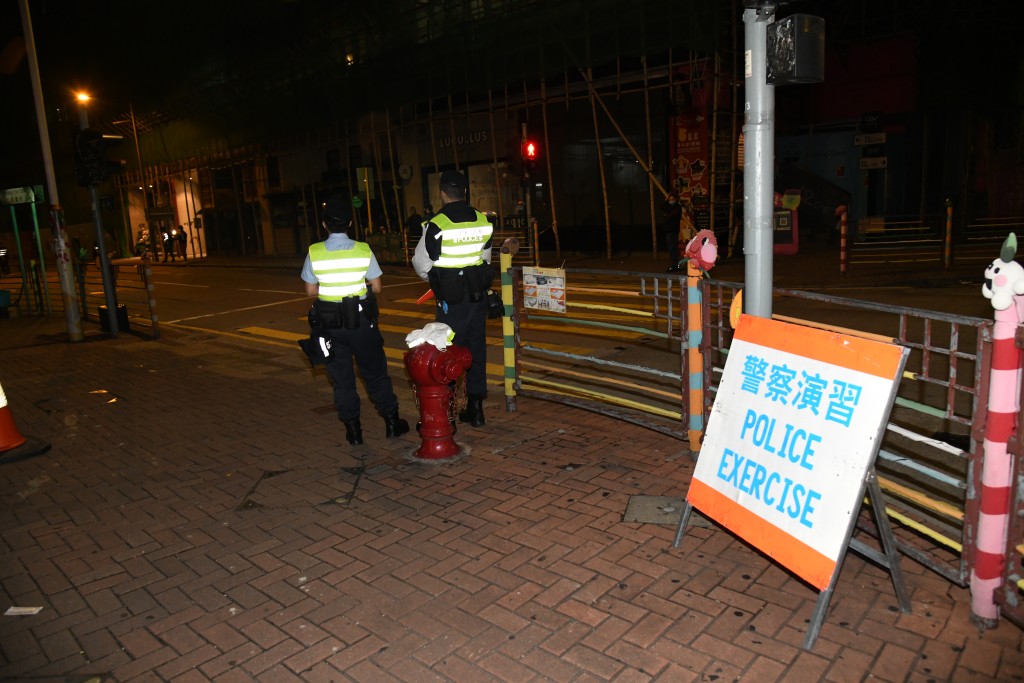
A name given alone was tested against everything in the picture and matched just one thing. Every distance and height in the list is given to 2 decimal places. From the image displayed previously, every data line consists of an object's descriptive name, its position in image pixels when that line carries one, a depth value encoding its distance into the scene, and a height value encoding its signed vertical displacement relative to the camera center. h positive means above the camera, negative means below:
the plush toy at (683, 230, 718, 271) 4.98 -0.29
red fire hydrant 5.78 -1.30
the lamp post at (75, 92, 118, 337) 12.58 -0.19
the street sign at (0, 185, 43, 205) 15.18 +1.09
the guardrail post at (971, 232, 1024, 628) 3.02 -1.09
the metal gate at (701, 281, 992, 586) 3.30 -1.78
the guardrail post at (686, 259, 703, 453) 5.31 -1.04
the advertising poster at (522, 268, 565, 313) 6.73 -0.66
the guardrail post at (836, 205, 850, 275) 14.44 -0.63
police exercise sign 3.24 -1.13
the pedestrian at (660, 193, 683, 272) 16.59 -0.24
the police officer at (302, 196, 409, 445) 6.04 -0.63
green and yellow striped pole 6.87 -1.03
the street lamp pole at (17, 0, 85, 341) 12.11 +0.45
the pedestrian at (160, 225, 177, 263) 37.50 +0.00
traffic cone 6.59 -1.73
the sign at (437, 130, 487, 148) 24.36 +2.73
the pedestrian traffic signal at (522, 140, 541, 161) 19.81 +1.80
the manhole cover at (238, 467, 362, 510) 5.30 -1.89
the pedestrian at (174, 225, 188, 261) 37.42 -0.04
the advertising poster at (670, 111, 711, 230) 19.20 +1.19
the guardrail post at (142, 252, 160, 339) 12.21 -0.68
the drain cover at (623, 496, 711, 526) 4.67 -1.92
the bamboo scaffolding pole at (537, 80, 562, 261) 22.16 +1.06
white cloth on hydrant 5.80 -0.87
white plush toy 2.96 -0.36
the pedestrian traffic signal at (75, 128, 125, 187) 12.48 +1.44
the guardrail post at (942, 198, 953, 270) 14.26 -0.99
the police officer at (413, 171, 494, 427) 6.17 -0.33
